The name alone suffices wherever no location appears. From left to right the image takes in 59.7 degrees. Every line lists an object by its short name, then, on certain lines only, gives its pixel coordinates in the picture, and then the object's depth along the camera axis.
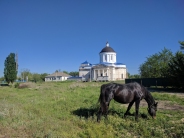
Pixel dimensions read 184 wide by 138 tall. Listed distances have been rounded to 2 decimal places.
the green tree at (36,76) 80.32
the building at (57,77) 83.66
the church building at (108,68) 58.84
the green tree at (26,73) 82.44
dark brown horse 6.44
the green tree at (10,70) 38.38
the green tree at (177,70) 18.22
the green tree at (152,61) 37.78
